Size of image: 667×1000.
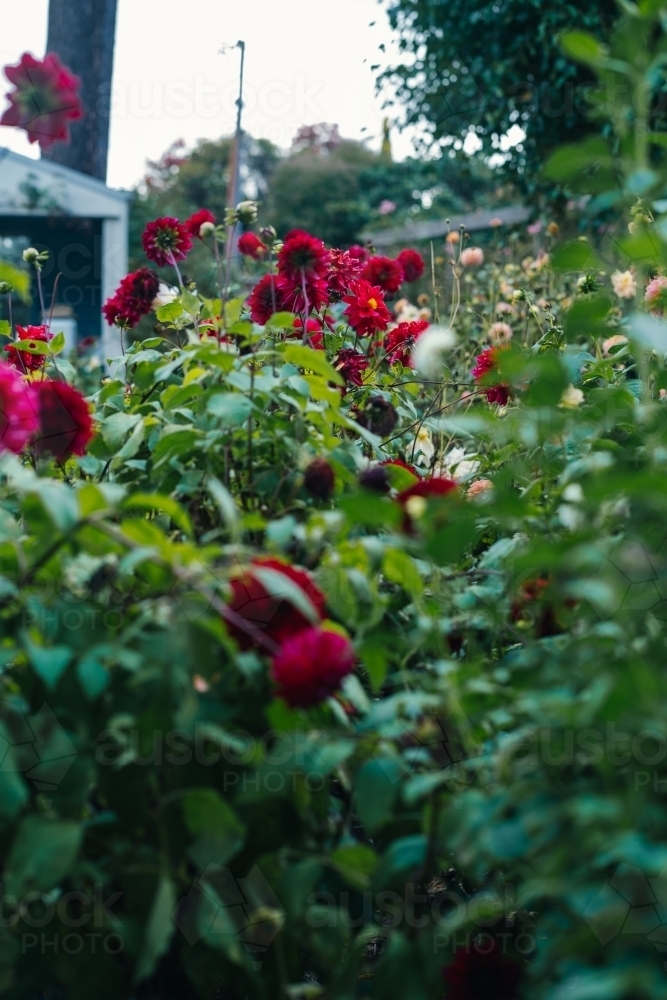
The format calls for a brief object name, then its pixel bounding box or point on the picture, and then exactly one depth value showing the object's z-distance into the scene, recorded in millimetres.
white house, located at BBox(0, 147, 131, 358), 8680
